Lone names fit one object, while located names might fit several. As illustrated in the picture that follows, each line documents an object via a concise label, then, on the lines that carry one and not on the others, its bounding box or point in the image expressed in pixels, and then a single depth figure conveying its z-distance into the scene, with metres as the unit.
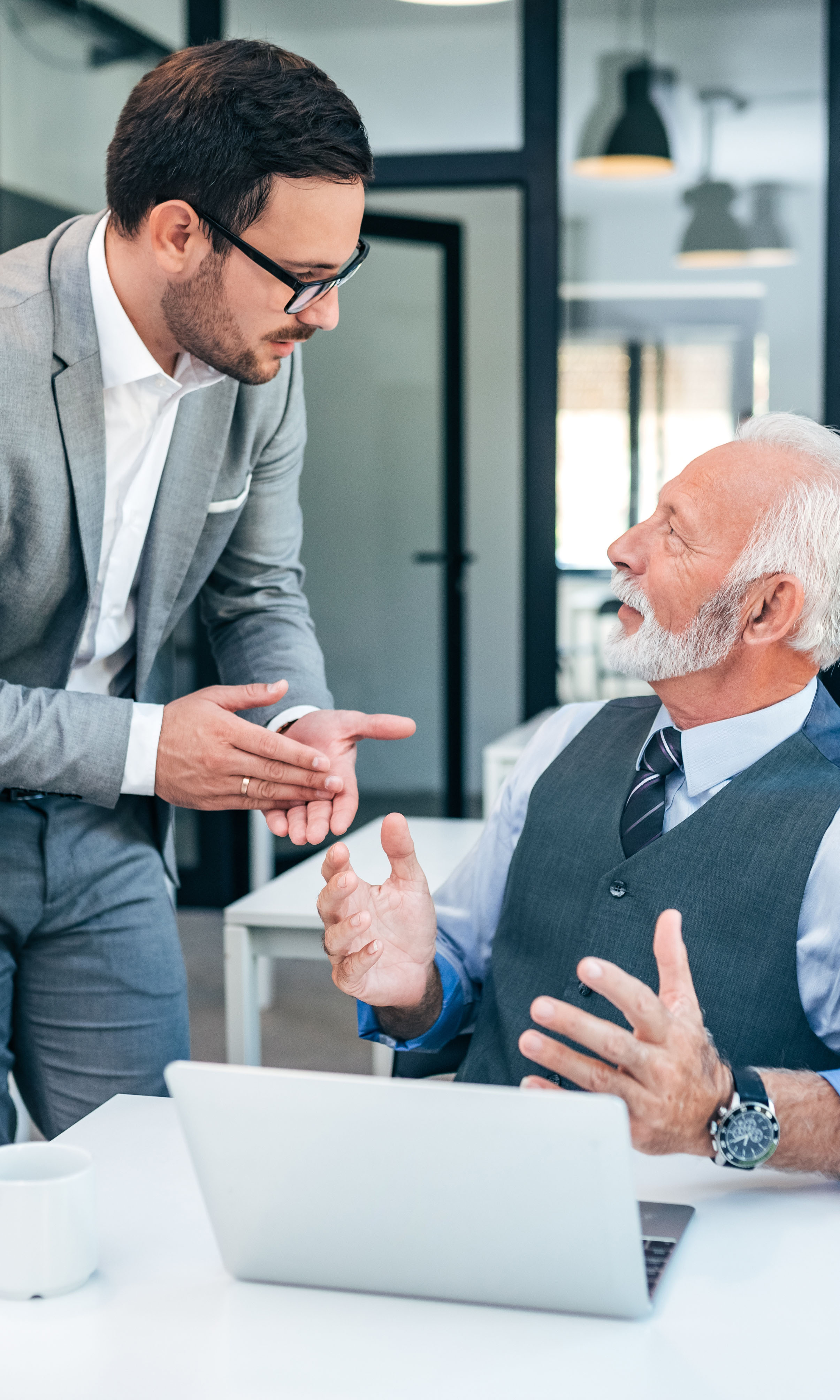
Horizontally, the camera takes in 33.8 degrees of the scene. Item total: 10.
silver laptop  0.82
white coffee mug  0.90
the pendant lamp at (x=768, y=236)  4.21
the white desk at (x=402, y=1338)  0.83
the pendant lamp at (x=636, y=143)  4.29
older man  1.31
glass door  5.00
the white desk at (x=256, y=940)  2.14
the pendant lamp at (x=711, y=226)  4.25
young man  1.46
